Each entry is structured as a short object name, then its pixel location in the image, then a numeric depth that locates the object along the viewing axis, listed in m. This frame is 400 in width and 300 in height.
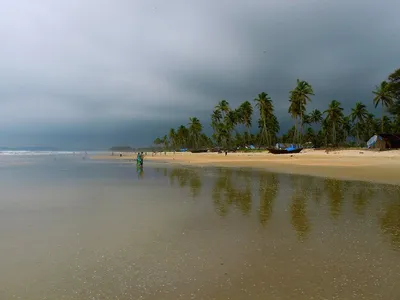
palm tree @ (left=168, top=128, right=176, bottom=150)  177.25
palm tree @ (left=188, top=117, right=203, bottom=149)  141.88
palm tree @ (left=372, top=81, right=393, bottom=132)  69.64
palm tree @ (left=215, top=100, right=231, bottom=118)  110.06
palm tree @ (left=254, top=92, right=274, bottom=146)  88.06
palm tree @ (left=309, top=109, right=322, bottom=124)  119.96
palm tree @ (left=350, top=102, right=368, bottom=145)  90.00
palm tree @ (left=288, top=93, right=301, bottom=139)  80.88
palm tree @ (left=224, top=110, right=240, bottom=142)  109.62
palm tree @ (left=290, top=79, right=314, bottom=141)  78.78
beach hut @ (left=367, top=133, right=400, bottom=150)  56.38
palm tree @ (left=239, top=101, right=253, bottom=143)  101.44
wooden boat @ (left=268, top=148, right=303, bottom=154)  63.16
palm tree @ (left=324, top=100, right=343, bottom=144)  82.25
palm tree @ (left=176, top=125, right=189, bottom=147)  161.75
